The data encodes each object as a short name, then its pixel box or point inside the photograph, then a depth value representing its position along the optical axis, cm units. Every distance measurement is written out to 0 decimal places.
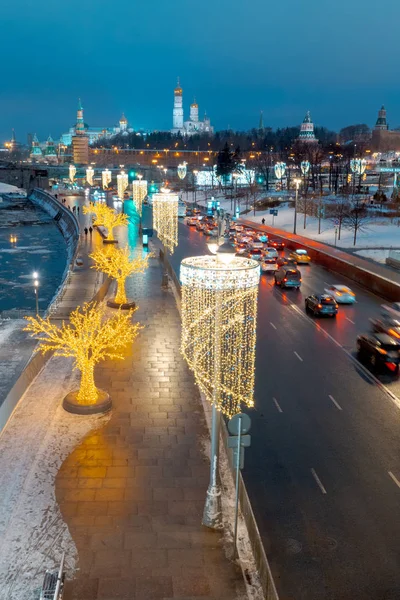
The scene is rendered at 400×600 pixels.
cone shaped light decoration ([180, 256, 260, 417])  992
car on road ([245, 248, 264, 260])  4263
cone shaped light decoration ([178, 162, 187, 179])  11310
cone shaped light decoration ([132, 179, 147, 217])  4861
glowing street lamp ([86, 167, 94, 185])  10166
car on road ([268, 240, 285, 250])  4891
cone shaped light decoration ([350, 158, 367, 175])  7669
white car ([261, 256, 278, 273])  3834
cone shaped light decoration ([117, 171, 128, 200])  6778
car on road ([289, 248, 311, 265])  4232
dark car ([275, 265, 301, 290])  3266
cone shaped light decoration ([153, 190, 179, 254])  3459
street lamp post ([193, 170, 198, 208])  13415
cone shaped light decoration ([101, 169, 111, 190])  8669
